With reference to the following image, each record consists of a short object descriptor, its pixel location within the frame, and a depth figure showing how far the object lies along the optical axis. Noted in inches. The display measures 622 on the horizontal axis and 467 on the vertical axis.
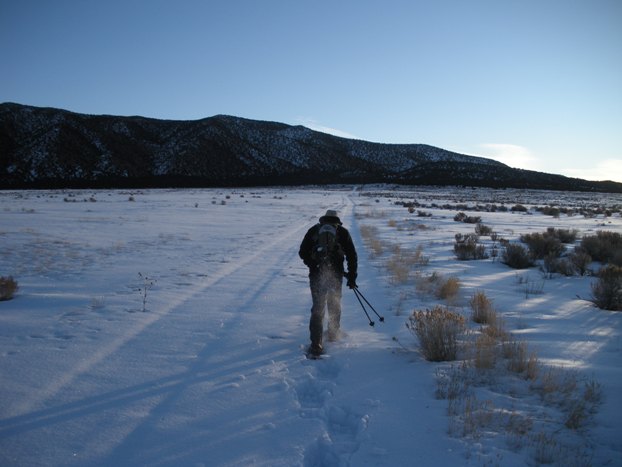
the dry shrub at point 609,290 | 239.6
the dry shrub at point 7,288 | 241.4
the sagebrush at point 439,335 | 166.6
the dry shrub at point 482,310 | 210.7
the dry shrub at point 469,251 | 419.5
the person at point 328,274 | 175.0
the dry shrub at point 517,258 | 381.4
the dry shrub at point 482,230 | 601.9
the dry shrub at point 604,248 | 375.9
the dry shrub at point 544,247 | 419.9
